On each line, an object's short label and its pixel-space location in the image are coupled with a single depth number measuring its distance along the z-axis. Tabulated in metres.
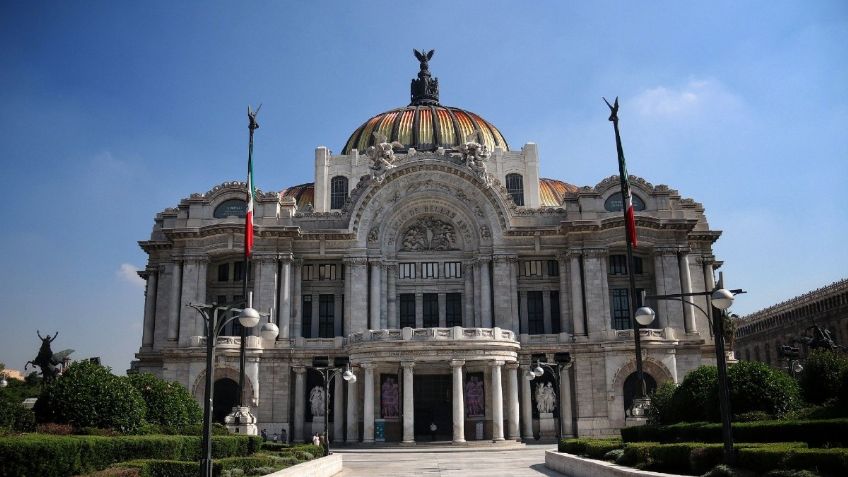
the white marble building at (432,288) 57.00
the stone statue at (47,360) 54.19
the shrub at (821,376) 31.95
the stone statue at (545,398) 58.31
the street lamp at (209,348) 18.84
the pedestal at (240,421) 47.69
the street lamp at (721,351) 19.42
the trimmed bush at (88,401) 31.52
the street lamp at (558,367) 42.78
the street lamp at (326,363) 58.70
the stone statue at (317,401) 58.91
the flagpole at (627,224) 44.84
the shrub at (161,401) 38.53
